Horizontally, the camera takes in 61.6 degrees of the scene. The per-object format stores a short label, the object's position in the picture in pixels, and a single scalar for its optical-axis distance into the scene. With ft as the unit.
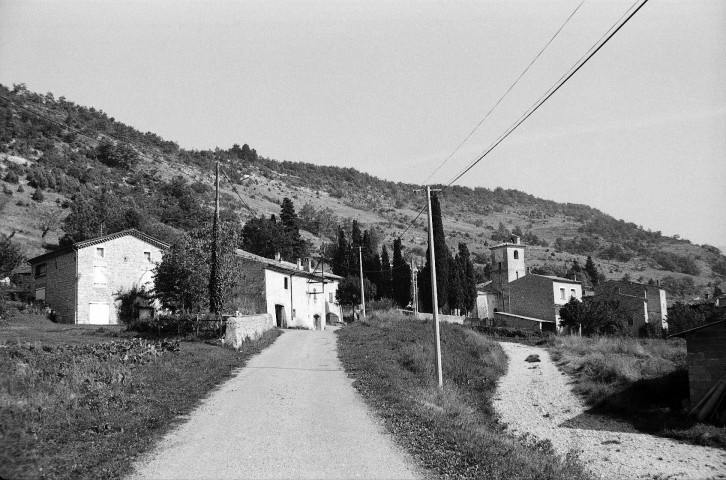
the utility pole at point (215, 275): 93.97
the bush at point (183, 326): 92.02
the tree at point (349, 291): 215.92
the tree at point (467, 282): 230.89
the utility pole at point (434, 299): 68.95
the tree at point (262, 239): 252.01
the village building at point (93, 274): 130.00
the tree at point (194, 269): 103.55
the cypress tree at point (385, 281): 240.12
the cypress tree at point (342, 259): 249.96
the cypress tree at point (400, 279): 236.22
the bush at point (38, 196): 210.38
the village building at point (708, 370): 80.53
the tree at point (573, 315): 195.31
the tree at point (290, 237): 261.85
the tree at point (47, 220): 195.17
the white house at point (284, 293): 152.76
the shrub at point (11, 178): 216.13
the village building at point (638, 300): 229.04
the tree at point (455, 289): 216.54
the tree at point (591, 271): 355.38
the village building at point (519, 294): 234.79
